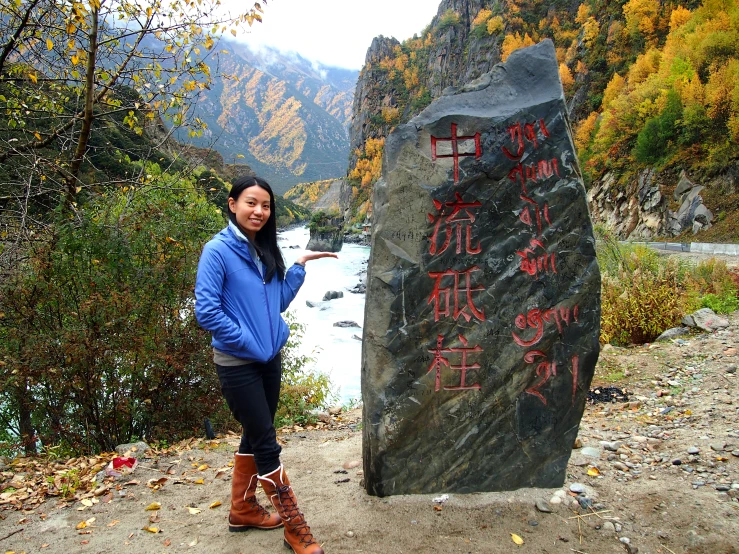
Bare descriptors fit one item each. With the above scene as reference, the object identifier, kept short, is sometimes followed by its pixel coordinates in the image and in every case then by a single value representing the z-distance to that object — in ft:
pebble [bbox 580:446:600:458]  12.31
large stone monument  9.77
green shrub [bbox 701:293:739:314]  23.57
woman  7.66
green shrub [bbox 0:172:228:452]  13.58
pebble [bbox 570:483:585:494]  10.41
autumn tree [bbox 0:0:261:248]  13.28
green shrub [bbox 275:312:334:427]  18.79
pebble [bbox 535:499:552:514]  9.78
